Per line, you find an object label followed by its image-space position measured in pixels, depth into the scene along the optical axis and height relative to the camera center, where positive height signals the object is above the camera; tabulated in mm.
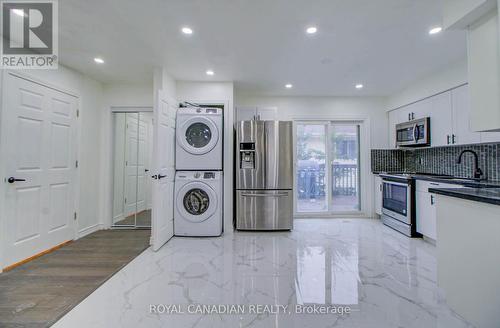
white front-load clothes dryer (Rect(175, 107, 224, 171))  3213 +410
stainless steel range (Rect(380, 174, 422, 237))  3199 -588
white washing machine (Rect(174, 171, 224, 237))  3197 -562
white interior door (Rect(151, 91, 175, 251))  2682 -88
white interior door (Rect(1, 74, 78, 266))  2277 +2
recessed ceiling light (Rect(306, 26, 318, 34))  2111 +1372
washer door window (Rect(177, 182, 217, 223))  3193 -532
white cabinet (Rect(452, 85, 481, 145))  2713 +636
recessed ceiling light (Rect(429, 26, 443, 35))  2123 +1384
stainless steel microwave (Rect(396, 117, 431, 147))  3283 +556
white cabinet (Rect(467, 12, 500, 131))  1389 +642
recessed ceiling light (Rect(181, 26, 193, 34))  2131 +1380
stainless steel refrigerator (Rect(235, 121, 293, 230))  3463 -168
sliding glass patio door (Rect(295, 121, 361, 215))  4379 -4
